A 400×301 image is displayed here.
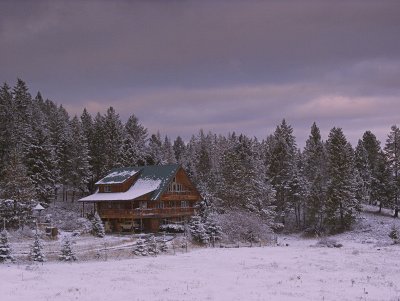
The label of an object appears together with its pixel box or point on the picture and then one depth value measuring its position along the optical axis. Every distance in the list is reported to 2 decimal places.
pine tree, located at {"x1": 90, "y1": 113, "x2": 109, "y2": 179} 82.94
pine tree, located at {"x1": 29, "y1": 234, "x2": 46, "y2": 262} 33.12
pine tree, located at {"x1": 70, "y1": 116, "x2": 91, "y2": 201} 78.81
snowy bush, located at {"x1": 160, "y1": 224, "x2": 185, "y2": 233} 60.62
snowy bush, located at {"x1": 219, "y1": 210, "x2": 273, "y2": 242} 56.81
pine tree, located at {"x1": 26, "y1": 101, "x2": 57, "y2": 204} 68.06
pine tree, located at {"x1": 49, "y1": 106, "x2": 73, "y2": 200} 79.20
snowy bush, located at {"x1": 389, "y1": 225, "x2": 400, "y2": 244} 56.28
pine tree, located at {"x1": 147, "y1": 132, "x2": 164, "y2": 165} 88.81
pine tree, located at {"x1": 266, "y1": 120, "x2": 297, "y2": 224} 78.31
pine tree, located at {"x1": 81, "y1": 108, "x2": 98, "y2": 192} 83.16
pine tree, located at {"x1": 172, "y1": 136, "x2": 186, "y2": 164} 136.52
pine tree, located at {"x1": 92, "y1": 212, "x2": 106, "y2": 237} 52.31
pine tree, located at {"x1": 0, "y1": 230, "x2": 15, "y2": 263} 32.11
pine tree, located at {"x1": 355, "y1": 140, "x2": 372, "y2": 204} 91.25
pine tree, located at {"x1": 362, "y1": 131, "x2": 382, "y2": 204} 95.83
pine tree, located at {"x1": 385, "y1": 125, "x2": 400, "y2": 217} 77.43
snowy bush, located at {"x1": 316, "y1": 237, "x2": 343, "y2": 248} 50.33
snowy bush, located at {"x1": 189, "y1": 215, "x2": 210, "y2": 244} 47.81
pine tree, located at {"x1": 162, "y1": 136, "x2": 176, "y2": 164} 111.76
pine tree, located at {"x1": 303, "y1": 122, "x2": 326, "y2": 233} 72.81
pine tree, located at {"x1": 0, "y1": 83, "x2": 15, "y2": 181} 68.75
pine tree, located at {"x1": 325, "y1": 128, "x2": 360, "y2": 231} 69.44
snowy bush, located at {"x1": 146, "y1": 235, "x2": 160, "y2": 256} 39.09
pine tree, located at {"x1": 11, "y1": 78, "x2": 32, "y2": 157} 70.44
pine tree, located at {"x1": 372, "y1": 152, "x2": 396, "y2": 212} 77.19
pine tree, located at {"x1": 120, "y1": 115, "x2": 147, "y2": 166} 82.12
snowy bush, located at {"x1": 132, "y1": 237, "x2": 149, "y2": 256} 38.28
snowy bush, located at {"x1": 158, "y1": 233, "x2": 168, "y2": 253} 40.84
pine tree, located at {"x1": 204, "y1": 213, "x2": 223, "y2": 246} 49.28
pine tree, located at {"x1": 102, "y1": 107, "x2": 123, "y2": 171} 80.06
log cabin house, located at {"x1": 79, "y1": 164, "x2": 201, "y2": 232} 62.28
